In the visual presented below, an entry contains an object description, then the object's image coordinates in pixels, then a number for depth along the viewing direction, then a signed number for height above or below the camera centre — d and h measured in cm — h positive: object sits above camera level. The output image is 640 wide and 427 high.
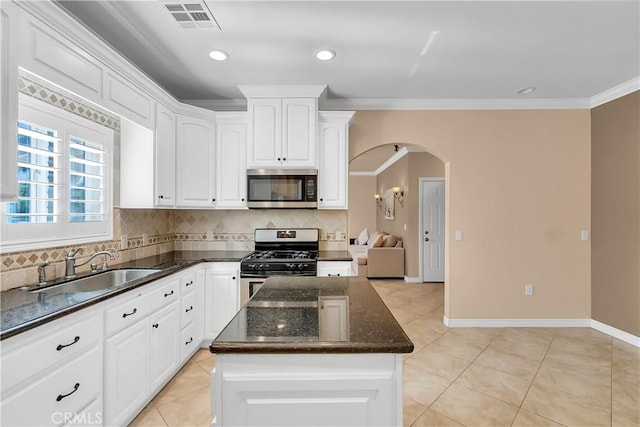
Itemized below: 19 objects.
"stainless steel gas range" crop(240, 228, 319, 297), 292 -44
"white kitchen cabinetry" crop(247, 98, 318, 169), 310 +84
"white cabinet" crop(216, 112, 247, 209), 323 +56
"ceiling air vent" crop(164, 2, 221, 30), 191 +130
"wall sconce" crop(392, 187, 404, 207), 670 +46
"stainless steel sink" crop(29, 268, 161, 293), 192 -47
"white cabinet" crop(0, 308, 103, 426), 118 -70
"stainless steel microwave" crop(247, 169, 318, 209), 312 +27
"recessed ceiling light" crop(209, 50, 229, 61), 247 +131
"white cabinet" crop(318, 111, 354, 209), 321 +56
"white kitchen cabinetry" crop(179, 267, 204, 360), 257 -86
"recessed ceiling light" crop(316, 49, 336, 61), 244 +130
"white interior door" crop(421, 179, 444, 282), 601 -33
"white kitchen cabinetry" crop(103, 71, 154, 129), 208 +85
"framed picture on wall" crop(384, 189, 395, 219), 749 +26
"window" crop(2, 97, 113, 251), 185 +23
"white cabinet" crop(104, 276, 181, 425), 173 -86
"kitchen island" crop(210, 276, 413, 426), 102 -56
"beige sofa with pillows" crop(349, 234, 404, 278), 621 -97
